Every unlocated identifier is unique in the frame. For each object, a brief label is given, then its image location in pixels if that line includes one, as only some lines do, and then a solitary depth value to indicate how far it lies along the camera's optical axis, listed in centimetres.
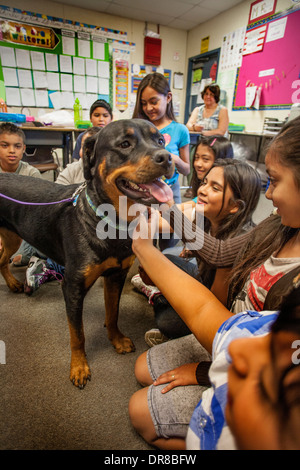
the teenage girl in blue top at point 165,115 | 202
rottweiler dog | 102
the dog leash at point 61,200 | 126
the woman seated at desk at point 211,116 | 393
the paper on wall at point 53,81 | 527
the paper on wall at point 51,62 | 515
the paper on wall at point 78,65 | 535
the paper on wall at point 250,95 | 465
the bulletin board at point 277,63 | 384
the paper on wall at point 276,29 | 393
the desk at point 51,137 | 332
